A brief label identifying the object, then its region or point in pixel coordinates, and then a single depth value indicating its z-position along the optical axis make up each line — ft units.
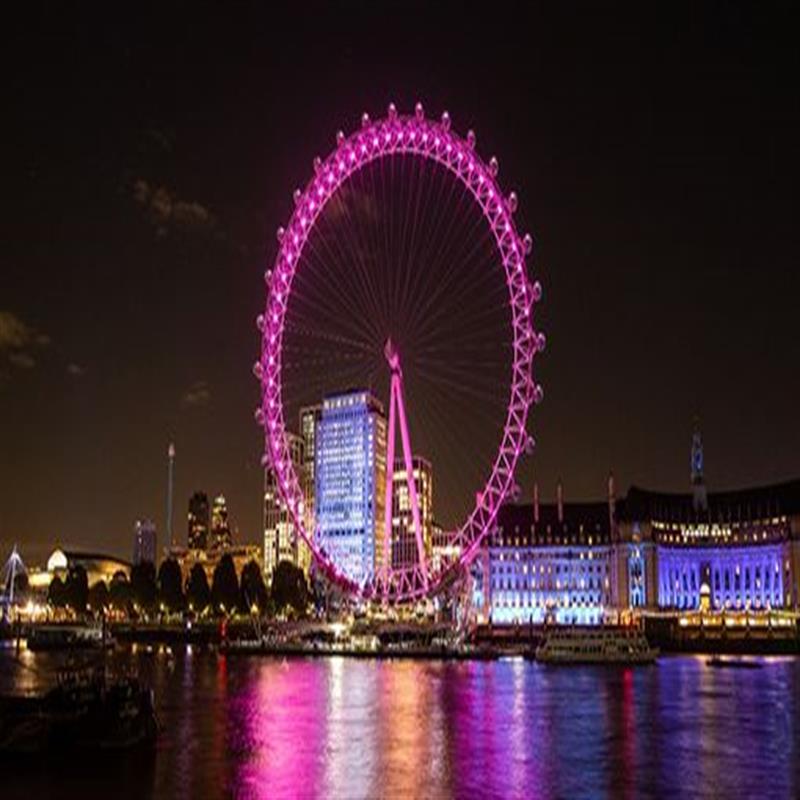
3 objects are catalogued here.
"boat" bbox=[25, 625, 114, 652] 329.93
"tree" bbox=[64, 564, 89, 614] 427.74
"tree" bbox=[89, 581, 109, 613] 426.51
